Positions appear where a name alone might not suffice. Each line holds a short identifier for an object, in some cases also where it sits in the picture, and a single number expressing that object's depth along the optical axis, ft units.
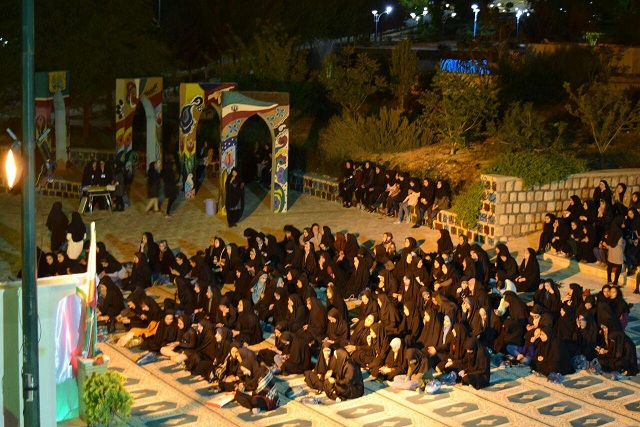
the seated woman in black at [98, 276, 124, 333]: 54.49
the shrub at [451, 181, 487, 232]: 72.95
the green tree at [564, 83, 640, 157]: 79.41
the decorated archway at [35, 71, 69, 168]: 89.76
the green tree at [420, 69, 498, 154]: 86.48
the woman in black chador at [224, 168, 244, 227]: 76.07
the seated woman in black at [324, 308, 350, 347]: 49.93
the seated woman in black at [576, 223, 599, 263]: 64.69
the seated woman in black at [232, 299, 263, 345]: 51.21
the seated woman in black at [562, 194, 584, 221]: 68.08
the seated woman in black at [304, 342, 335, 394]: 45.06
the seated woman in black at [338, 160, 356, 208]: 83.30
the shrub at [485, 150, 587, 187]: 72.13
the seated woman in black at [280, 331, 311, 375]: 47.34
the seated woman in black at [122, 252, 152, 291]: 60.80
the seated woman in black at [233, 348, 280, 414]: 43.11
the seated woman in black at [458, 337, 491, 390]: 45.91
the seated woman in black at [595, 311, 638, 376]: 47.50
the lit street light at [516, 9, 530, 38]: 160.76
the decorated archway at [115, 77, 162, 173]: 86.58
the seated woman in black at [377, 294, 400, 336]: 50.88
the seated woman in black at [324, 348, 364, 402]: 44.19
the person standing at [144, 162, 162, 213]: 78.94
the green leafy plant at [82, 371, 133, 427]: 38.75
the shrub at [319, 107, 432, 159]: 90.63
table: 79.36
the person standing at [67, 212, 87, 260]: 65.87
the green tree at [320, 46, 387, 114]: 101.30
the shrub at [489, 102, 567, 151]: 79.56
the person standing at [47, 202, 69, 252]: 68.85
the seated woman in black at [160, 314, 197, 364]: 48.93
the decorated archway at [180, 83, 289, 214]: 79.25
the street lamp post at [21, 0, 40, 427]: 31.63
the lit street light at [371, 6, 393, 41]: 186.33
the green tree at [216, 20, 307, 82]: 112.68
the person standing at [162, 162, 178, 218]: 78.74
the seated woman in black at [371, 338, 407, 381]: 46.62
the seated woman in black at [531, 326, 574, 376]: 46.93
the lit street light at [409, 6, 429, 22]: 216.54
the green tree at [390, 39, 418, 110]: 105.60
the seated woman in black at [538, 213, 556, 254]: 67.62
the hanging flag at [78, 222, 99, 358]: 39.86
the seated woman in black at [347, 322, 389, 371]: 47.44
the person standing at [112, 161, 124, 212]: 80.38
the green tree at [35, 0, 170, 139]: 112.68
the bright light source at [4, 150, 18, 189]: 33.35
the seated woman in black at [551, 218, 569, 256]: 66.59
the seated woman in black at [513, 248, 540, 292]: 60.08
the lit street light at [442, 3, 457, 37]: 206.24
